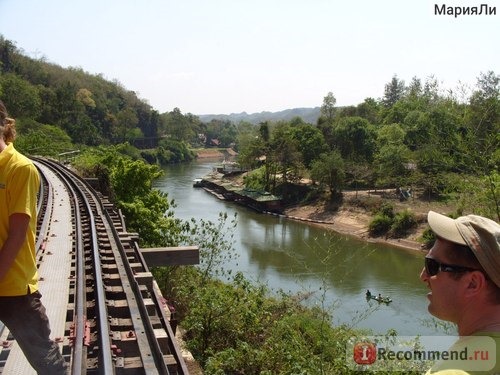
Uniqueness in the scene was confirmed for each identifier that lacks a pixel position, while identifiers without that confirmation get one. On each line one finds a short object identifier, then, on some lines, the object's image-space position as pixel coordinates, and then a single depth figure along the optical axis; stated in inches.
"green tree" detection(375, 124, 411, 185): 1486.3
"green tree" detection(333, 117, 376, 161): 1846.7
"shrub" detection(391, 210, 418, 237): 1269.7
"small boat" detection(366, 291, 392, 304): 752.6
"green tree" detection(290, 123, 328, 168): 1845.5
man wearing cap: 56.7
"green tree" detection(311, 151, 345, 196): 1585.9
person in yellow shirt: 94.5
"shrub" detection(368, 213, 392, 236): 1309.1
